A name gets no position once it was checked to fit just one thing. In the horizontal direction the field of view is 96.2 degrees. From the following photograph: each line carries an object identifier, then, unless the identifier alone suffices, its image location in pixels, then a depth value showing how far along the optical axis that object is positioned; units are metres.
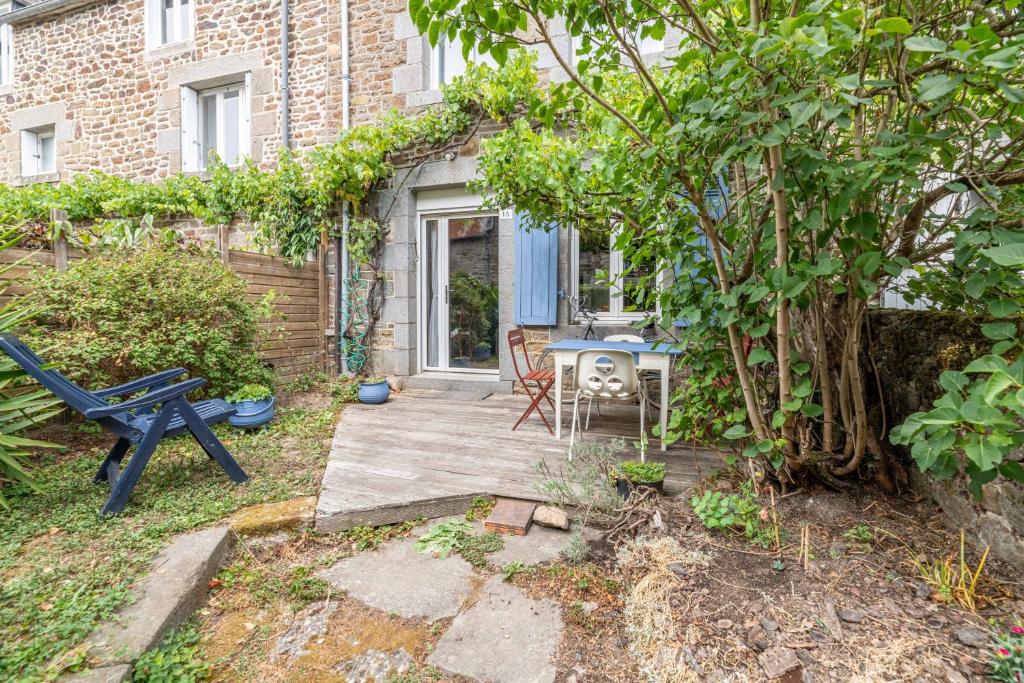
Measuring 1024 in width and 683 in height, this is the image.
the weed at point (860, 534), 1.88
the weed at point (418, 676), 1.53
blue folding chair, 2.30
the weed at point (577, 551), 2.08
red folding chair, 3.68
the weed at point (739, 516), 1.98
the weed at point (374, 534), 2.37
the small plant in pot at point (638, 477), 2.49
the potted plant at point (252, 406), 3.82
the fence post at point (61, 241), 3.51
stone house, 5.21
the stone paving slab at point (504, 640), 1.55
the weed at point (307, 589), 1.97
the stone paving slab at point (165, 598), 1.54
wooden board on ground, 2.38
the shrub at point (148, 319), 3.34
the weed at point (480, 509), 2.57
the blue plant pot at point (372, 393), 5.03
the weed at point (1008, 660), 1.26
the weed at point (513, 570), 2.03
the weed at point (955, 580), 1.54
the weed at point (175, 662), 1.49
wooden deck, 2.56
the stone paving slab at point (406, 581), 1.90
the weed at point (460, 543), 2.21
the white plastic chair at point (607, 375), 3.04
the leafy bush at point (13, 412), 2.54
